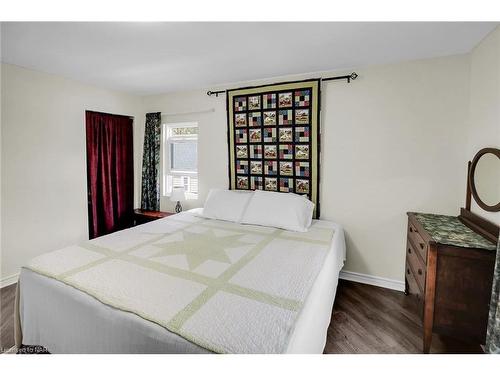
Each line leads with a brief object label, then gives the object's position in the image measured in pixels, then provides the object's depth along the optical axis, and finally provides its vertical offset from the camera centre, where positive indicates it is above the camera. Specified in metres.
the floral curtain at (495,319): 1.24 -0.76
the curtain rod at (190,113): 3.35 +0.79
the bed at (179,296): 1.05 -0.66
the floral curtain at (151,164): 3.71 +0.06
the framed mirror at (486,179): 1.72 -0.04
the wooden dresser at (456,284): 1.52 -0.70
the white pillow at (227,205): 2.78 -0.41
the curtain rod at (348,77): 2.56 +0.97
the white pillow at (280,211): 2.49 -0.43
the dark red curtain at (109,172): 3.29 -0.07
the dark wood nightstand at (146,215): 3.49 -0.67
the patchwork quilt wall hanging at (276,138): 2.77 +0.38
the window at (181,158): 3.62 +0.16
